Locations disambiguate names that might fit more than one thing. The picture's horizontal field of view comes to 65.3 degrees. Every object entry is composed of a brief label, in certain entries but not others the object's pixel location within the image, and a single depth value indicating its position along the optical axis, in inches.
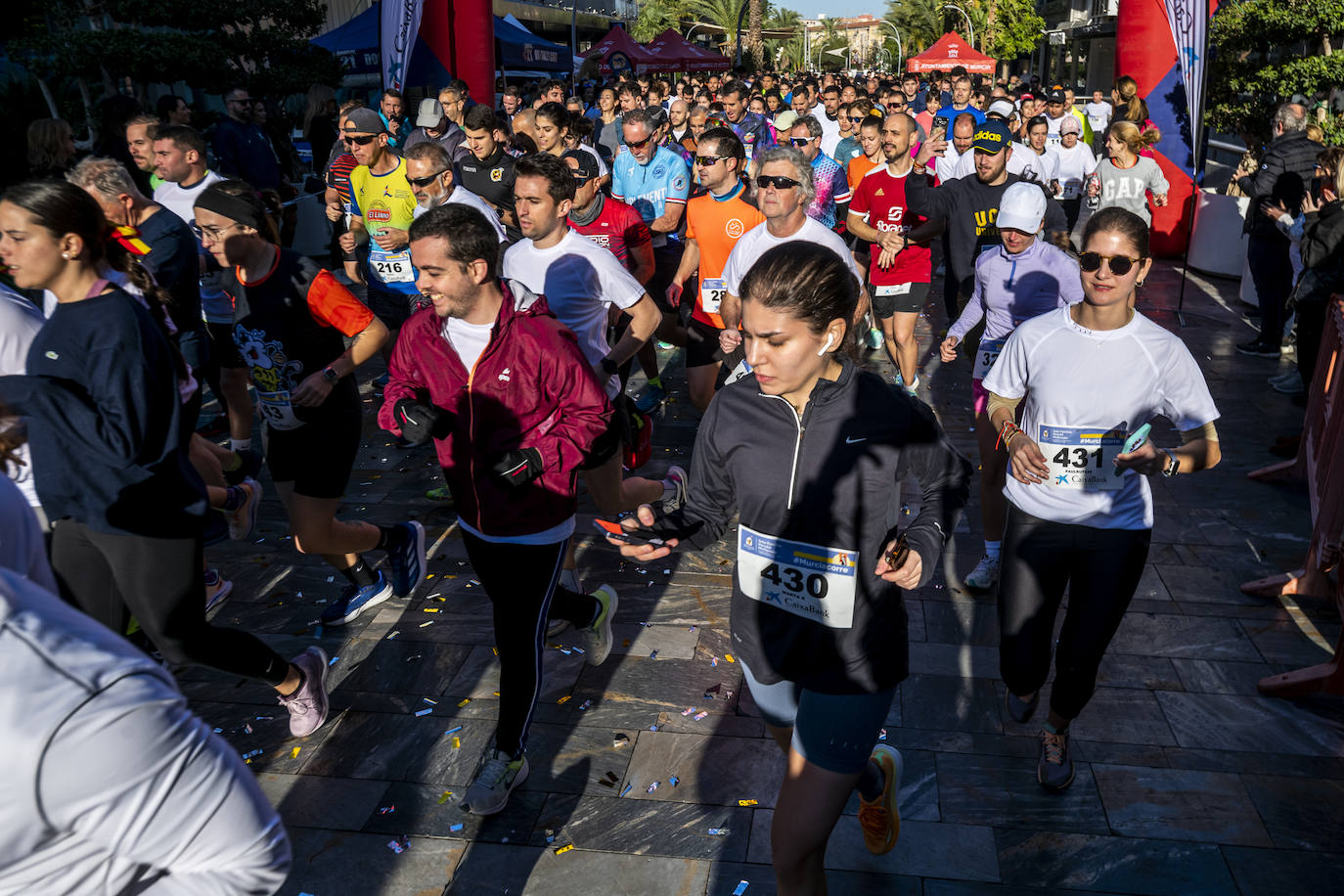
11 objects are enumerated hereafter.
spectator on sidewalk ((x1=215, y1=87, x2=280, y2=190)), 417.1
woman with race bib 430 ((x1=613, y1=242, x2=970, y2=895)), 99.1
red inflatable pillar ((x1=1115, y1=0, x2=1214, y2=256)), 508.1
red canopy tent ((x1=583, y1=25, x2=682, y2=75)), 1167.0
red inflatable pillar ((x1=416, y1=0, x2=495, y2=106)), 517.0
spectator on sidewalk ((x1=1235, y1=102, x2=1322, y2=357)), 329.7
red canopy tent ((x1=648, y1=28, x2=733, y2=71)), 1234.6
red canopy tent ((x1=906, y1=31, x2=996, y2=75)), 1428.4
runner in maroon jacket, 130.2
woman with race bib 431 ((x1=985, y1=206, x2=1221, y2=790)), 131.3
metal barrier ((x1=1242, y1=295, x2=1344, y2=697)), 162.7
